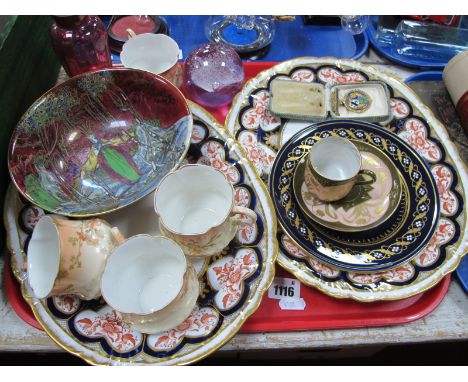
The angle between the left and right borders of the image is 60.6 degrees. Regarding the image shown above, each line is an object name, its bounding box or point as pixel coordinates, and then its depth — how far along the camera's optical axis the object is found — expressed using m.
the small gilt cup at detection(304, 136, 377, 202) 0.71
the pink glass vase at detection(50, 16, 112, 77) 0.78
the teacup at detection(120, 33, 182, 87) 0.91
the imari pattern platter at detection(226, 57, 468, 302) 0.69
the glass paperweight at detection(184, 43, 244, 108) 0.92
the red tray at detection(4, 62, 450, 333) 0.68
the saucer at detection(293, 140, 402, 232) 0.73
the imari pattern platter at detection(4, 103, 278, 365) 0.60
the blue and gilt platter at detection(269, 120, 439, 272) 0.70
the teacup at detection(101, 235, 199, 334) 0.57
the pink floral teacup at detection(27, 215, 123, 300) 0.58
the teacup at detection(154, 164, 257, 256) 0.63
